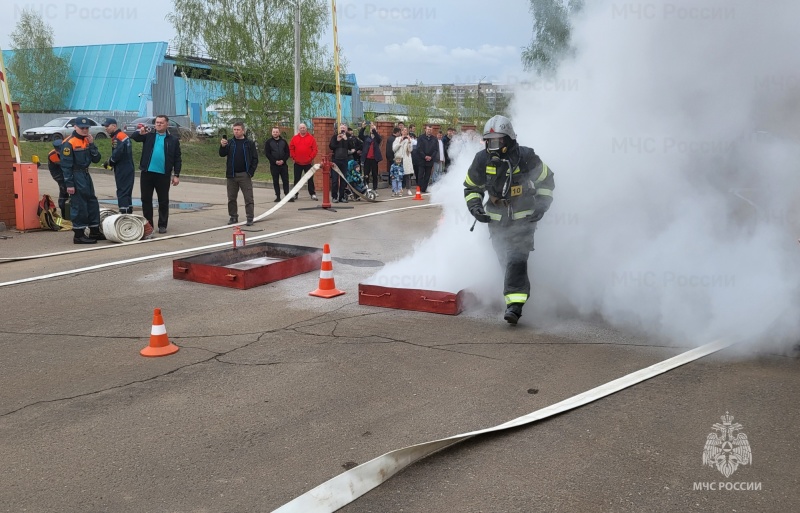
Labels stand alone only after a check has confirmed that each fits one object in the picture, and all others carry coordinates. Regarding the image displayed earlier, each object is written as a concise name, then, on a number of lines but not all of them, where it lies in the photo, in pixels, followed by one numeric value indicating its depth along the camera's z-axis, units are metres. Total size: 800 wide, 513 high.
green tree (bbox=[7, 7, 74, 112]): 53.81
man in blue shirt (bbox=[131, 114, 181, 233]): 11.84
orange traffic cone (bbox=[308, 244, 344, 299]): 7.96
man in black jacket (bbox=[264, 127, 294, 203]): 17.52
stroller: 18.81
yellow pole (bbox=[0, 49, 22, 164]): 11.97
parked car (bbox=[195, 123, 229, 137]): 38.47
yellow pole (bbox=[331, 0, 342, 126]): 23.48
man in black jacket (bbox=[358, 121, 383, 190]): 20.64
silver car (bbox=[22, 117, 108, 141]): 36.41
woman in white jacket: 20.30
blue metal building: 53.19
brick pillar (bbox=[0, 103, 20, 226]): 12.27
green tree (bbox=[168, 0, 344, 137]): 35.50
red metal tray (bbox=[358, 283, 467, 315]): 7.05
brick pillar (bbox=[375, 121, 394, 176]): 24.83
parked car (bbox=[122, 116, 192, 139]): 36.44
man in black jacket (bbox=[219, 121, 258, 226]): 12.98
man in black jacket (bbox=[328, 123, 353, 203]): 18.48
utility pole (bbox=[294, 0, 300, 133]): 24.37
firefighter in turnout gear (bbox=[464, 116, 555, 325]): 6.54
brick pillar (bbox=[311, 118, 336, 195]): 21.61
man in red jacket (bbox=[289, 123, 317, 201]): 18.20
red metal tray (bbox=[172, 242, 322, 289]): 8.27
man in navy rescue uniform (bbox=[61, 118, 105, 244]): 10.90
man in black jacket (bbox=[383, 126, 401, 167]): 21.06
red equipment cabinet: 12.16
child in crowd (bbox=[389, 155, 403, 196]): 20.92
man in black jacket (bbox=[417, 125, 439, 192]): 20.26
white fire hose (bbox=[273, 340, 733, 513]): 3.38
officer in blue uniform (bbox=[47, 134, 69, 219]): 12.17
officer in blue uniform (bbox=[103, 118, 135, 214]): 11.82
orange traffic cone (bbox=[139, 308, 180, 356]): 5.80
